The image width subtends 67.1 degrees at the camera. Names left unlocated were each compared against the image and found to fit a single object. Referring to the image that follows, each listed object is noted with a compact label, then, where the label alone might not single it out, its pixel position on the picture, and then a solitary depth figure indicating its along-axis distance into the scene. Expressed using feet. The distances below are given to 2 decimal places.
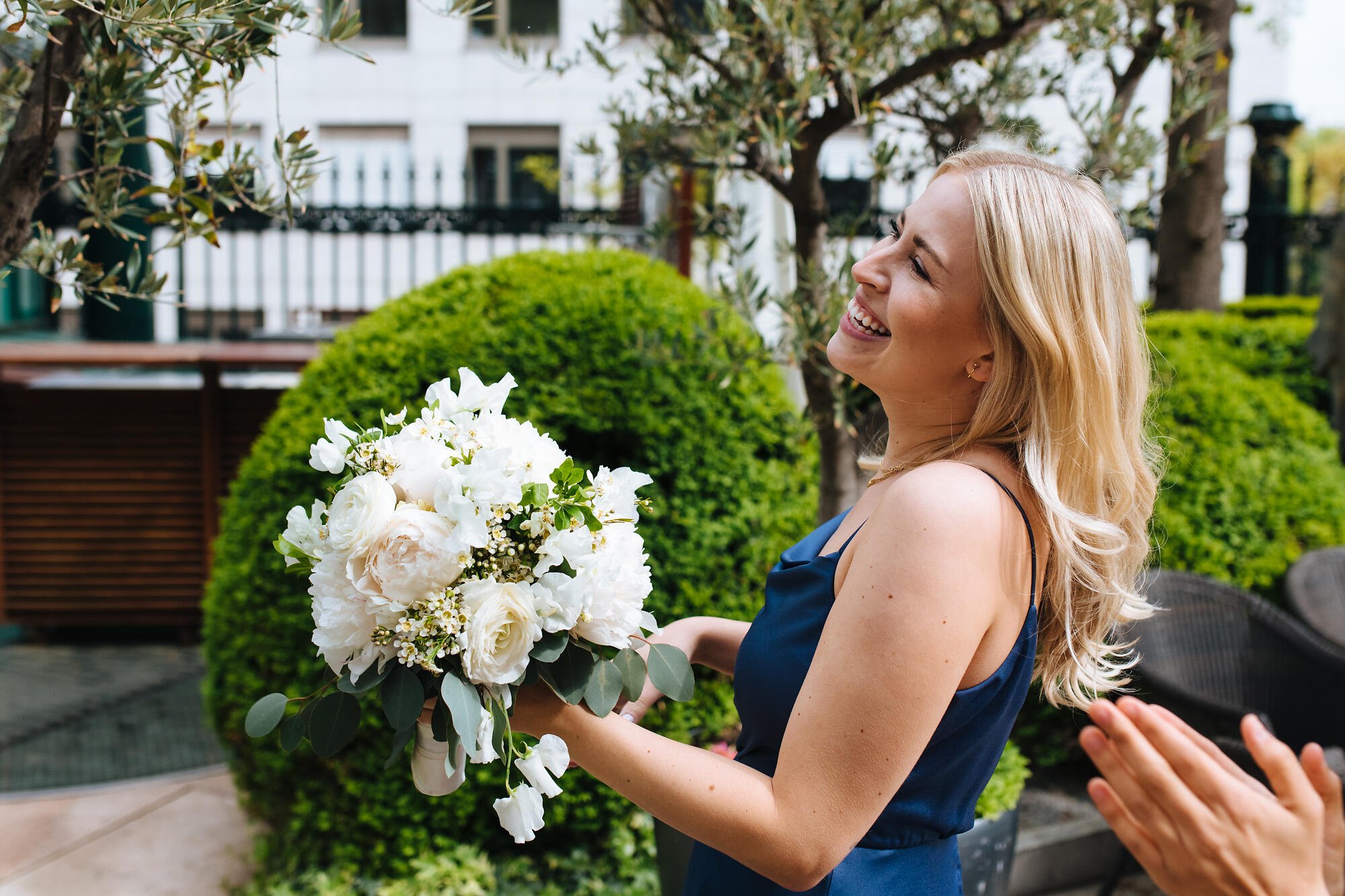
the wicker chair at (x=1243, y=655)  11.93
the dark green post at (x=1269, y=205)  26.18
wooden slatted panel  20.39
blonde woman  4.16
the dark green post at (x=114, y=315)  21.45
